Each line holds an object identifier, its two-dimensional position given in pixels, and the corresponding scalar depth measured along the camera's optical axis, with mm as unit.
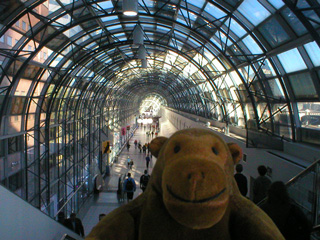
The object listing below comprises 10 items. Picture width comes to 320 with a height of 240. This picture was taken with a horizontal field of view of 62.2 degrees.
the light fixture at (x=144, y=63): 12912
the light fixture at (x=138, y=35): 10024
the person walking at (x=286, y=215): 3035
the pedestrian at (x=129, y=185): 11047
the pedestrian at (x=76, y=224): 7234
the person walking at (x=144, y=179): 9876
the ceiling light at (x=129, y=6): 7281
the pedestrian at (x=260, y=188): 5168
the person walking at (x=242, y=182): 5898
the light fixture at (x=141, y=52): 11641
